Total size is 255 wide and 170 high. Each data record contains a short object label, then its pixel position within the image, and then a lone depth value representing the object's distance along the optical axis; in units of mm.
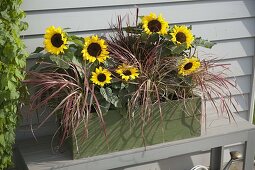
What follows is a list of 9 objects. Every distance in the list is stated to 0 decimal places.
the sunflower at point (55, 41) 1918
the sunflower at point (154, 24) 2115
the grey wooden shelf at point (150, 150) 1963
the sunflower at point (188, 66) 2068
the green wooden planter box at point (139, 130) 1966
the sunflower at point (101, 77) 1932
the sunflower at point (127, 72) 1969
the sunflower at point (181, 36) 2107
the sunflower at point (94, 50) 1963
